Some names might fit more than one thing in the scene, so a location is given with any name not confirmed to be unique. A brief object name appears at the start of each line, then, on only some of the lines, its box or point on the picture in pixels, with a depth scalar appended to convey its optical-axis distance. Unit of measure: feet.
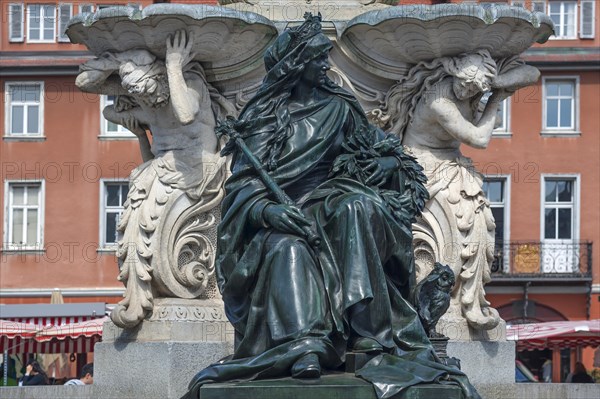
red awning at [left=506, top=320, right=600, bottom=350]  107.34
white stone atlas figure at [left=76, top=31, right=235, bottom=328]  57.93
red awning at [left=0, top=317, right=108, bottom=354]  99.96
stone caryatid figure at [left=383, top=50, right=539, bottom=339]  58.39
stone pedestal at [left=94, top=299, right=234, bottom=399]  56.75
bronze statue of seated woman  42.50
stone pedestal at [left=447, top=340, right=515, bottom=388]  57.77
